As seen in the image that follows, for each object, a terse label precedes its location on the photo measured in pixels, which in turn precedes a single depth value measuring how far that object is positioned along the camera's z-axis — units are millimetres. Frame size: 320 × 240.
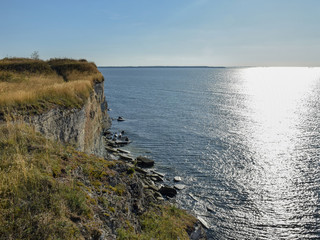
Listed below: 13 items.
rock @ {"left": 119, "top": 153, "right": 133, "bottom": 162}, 36406
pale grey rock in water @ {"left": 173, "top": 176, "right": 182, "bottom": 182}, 30906
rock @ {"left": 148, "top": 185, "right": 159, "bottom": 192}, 27562
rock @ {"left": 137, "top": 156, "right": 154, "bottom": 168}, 34938
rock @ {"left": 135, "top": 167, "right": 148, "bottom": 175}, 32181
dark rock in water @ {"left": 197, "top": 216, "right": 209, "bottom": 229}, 22534
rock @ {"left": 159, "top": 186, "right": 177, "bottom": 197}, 27552
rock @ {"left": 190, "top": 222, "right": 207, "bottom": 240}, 17167
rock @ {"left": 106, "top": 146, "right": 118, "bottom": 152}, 39688
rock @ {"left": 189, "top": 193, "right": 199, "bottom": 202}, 26969
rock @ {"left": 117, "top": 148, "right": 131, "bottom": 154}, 40044
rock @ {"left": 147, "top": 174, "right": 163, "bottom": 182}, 30812
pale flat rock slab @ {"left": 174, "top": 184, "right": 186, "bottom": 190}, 28969
